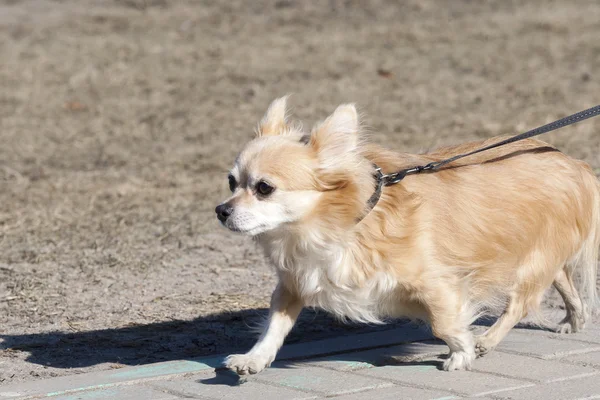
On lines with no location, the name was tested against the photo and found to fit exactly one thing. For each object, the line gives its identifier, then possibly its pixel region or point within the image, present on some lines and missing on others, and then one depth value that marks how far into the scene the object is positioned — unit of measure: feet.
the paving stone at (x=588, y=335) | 29.19
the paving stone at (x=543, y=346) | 27.68
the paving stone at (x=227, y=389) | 24.81
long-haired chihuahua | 26.16
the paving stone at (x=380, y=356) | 27.35
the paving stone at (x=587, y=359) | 26.50
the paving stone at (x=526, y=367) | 25.55
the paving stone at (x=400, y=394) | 24.27
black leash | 26.43
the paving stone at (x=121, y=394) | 24.76
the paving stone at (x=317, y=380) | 25.22
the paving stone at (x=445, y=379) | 24.94
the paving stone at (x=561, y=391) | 23.77
